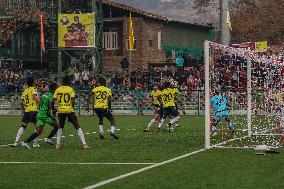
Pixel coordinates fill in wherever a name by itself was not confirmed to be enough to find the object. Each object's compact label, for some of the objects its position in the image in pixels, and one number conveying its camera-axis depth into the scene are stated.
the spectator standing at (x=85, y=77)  52.28
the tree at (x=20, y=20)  61.09
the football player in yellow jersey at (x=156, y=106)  29.65
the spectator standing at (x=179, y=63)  52.21
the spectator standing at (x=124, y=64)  57.34
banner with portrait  50.66
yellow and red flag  55.31
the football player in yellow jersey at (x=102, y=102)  25.69
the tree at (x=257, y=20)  72.19
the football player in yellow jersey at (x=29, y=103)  21.77
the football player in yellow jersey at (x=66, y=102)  21.02
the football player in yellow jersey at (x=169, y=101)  28.95
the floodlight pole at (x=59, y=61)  53.15
